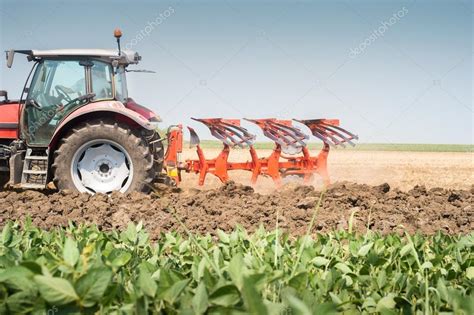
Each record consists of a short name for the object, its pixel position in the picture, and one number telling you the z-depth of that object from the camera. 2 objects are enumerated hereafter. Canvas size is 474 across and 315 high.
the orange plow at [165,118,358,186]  20.96
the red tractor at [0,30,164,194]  18.58
